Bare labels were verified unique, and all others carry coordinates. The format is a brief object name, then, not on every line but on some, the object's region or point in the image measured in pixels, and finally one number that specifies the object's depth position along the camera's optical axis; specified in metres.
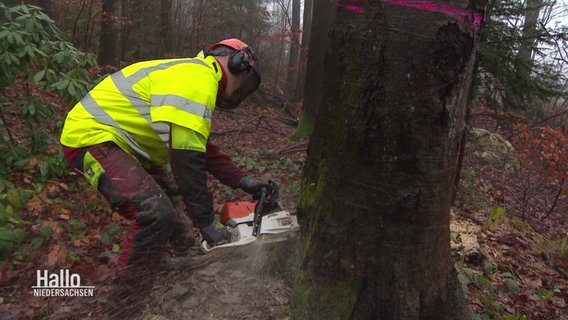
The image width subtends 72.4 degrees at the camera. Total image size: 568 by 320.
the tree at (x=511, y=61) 5.20
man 2.13
